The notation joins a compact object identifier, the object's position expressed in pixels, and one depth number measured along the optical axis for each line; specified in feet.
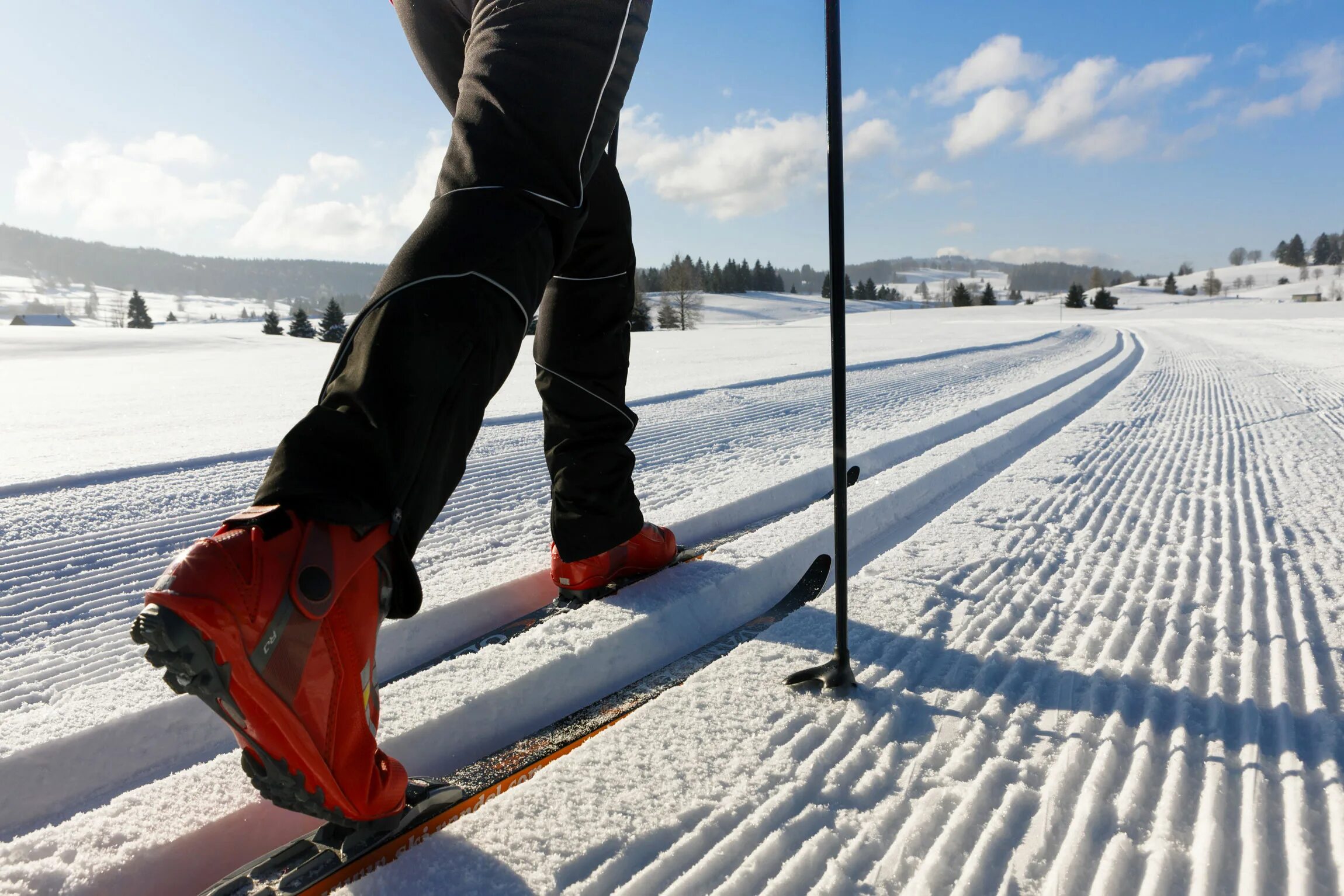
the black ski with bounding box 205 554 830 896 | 2.31
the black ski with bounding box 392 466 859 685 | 4.09
